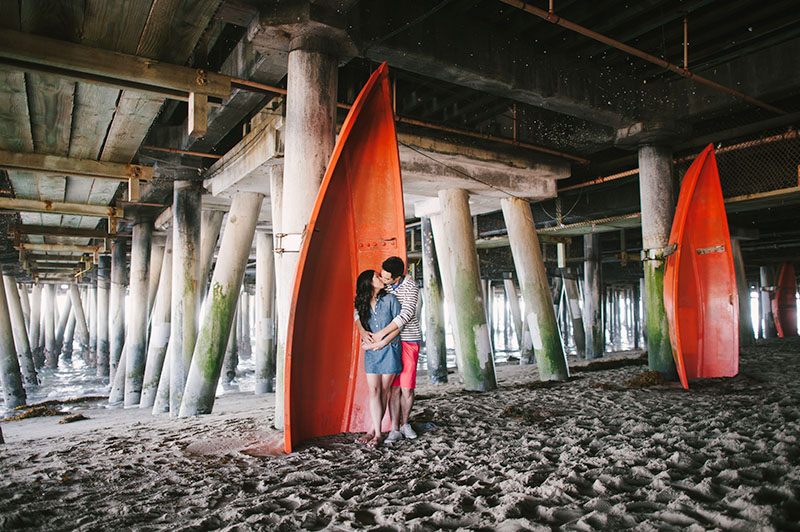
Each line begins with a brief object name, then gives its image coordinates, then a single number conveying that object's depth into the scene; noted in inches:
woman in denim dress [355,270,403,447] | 178.2
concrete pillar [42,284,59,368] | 1007.6
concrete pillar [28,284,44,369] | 965.8
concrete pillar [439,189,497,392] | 335.6
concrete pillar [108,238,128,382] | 606.2
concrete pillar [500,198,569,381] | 358.6
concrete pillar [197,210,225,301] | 434.6
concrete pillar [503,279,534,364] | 709.3
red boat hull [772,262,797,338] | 880.9
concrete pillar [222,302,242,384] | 684.1
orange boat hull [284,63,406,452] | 182.7
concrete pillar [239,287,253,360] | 1254.1
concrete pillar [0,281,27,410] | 472.4
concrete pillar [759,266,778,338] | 910.4
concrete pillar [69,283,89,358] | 1013.8
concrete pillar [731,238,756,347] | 604.1
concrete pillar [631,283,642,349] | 986.2
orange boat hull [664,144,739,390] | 305.3
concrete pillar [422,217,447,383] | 472.4
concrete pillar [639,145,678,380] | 331.9
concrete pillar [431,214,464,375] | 375.1
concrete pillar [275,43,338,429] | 202.2
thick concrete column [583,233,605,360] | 619.8
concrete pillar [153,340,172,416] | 391.2
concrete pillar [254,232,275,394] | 495.5
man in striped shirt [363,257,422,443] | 179.8
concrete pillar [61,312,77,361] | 1211.9
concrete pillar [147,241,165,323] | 573.5
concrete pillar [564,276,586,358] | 658.4
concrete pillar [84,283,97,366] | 1156.7
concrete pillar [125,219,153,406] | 493.0
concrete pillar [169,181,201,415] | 366.0
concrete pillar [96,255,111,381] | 772.6
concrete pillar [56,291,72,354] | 1193.4
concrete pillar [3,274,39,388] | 629.3
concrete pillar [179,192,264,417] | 321.7
